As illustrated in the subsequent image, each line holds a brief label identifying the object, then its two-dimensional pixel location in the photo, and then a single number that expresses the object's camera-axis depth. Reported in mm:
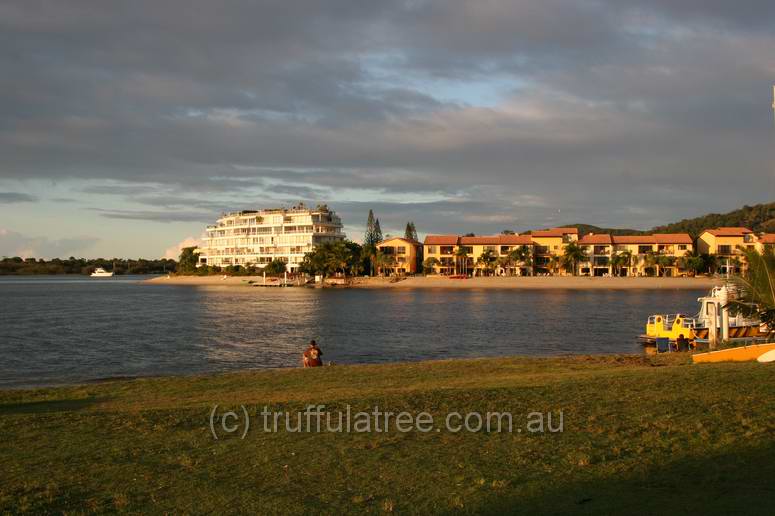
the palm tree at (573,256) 135750
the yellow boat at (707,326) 32844
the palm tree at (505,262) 143538
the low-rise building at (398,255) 153875
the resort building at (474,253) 145625
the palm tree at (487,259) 144375
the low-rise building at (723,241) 134375
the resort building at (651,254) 136750
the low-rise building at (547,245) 145375
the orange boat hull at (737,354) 20188
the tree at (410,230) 182625
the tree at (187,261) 189500
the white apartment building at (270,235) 162625
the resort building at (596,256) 142000
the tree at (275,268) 159250
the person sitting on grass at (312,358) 25422
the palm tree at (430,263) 150125
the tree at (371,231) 186875
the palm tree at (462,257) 147875
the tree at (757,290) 16594
